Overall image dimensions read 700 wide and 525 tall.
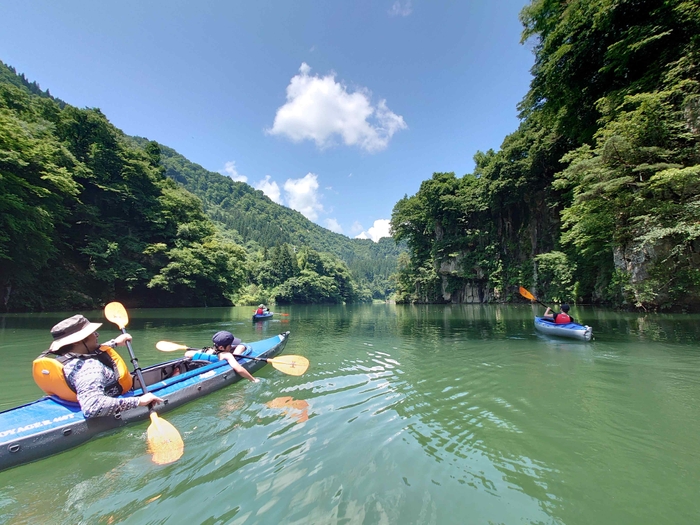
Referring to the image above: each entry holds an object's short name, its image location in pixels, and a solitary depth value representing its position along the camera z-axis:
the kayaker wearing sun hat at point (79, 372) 3.52
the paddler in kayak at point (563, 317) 10.08
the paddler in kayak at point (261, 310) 19.10
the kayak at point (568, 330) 9.27
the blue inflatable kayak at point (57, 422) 3.16
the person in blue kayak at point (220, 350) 6.48
